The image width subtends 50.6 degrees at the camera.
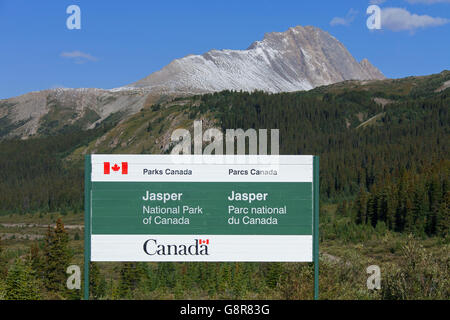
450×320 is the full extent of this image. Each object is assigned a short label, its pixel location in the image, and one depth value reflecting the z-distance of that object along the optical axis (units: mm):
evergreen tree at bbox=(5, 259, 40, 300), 33997
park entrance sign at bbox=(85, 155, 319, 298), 14188
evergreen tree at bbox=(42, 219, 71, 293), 47844
